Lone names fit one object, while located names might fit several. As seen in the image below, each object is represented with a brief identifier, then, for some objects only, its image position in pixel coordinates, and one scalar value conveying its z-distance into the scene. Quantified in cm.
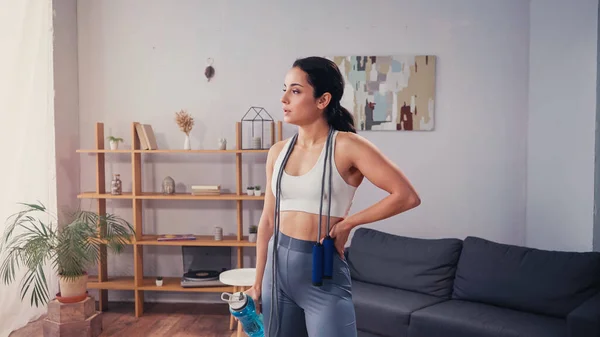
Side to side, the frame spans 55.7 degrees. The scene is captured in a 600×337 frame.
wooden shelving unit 400
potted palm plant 330
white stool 333
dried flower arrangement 408
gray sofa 289
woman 148
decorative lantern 422
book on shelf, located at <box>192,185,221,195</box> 405
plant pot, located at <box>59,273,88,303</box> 339
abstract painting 408
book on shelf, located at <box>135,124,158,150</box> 406
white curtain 356
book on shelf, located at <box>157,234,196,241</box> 410
